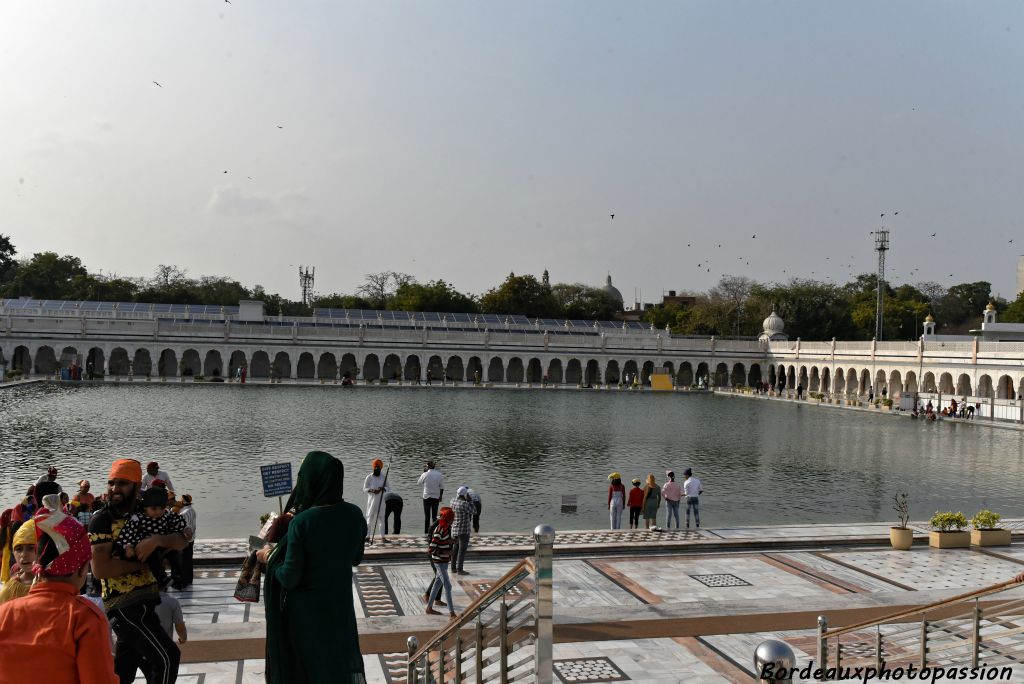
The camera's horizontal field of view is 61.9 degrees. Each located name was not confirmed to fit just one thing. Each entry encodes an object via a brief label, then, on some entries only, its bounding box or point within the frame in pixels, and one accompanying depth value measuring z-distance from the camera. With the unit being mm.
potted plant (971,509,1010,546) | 14953
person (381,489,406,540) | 15328
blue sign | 12195
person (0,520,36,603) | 4285
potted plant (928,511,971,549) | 14859
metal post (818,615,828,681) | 7612
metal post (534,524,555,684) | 4926
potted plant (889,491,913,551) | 14703
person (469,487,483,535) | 13348
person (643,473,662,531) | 15875
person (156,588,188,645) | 5832
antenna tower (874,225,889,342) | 74938
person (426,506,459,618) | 10224
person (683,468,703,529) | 16469
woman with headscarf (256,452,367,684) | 4543
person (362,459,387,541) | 14391
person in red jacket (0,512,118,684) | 3586
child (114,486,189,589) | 5336
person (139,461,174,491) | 12112
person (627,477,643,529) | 16406
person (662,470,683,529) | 16266
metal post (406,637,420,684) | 6439
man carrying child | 5273
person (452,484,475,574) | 11719
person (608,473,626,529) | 16000
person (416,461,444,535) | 14969
